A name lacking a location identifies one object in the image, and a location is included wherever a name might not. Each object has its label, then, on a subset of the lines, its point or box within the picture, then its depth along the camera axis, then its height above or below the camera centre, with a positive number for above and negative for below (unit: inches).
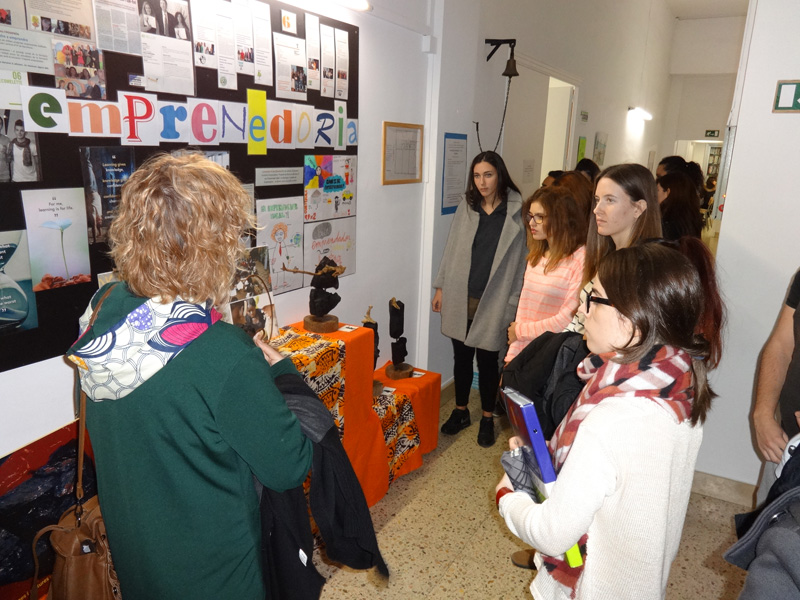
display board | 59.3 +3.1
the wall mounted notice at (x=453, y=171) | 140.1 -3.9
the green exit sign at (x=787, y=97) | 96.8 +11.4
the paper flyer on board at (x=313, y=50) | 95.3 +16.3
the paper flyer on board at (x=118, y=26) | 64.6 +13.2
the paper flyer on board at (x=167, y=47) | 70.2 +11.9
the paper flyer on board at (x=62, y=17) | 58.1 +12.6
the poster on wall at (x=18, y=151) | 57.3 -1.1
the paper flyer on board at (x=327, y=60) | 98.3 +15.2
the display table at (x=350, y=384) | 87.7 -37.4
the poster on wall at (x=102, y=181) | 65.4 -4.3
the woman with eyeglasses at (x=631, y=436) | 42.1 -20.1
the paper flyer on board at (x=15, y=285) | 59.0 -14.8
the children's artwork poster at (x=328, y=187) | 101.2 -6.5
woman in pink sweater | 103.0 -17.9
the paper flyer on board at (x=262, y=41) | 85.4 +15.7
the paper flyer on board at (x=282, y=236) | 93.5 -14.3
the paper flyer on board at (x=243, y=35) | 82.0 +15.8
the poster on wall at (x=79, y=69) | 61.1 +7.8
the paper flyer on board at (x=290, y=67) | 90.5 +12.9
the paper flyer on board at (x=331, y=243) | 103.7 -16.8
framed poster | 120.4 -0.1
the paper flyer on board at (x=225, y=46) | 79.4 +13.8
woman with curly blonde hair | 40.9 -17.3
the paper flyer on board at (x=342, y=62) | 102.0 +15.5
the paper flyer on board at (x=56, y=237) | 60.9 -10.2
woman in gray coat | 122.2 -25.4
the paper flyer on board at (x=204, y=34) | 76.0 +14.7
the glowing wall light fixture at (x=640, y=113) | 314.2 +26.7
